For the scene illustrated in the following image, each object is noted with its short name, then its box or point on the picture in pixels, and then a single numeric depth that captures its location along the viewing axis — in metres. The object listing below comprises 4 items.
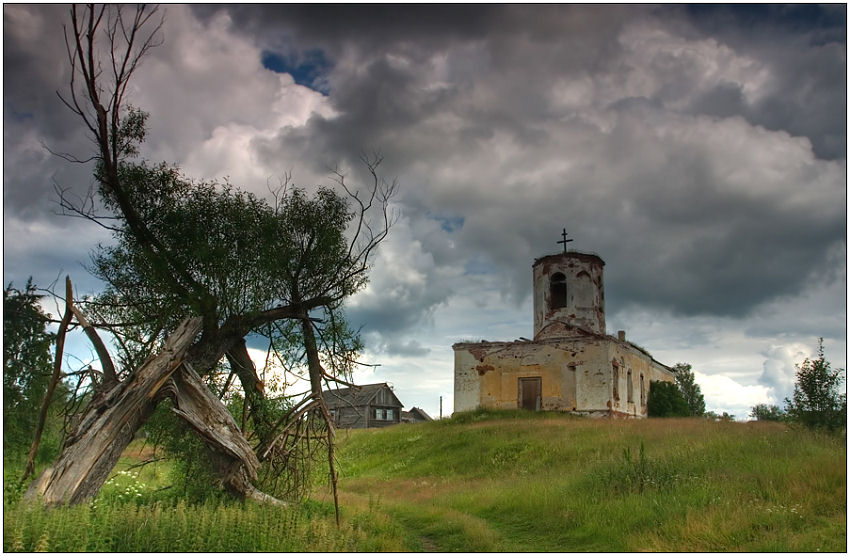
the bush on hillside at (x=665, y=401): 38.59
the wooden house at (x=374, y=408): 55.16
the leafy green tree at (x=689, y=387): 55.03
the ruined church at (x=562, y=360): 33.53
